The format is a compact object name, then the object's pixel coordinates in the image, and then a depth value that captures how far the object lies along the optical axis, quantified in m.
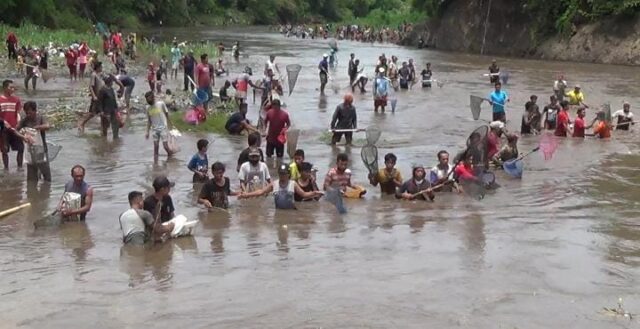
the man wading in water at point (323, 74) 28.19
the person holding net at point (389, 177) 13.24
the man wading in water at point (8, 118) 13.95
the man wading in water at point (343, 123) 17.98
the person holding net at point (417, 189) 12.88
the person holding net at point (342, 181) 12.93
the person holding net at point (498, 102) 21.25
